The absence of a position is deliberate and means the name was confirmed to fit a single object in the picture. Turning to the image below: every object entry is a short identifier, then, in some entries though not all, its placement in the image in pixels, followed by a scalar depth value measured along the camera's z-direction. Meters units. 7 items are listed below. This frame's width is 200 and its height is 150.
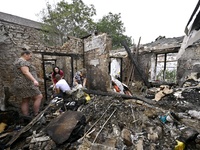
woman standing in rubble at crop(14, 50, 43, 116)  2.59
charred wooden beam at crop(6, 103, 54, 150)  2.02
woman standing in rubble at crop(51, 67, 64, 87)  4.44
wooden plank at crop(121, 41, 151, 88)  6.42
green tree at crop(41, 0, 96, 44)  8.09
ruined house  2.01
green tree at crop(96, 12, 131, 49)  15.93
